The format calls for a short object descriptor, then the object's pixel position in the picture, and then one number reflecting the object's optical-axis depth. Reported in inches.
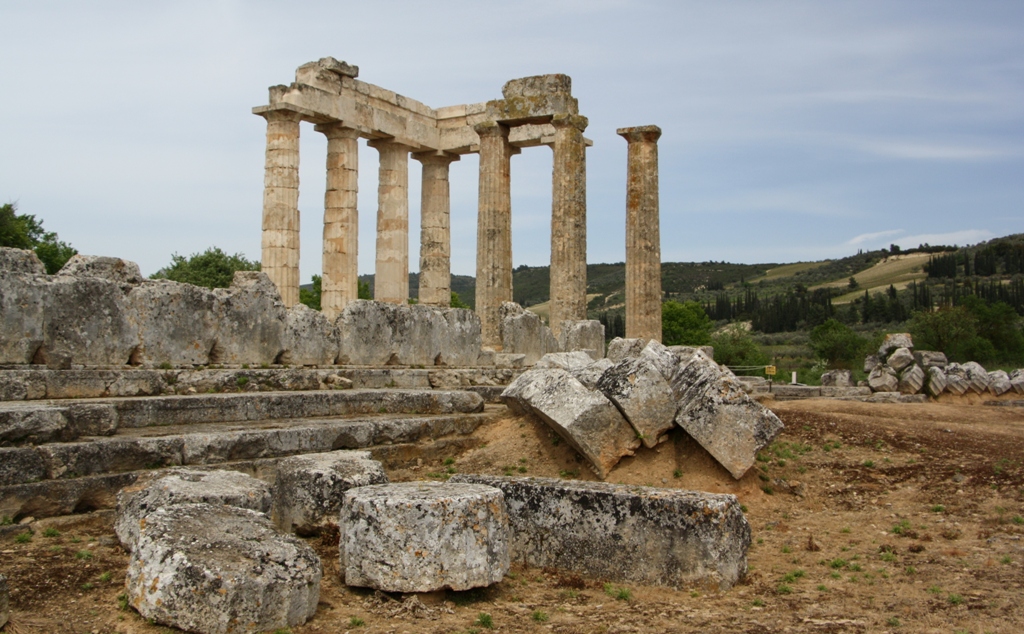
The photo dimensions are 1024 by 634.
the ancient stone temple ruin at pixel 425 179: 805.9
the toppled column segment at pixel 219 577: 186.4
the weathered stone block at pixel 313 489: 260.5
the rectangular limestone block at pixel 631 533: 242.4
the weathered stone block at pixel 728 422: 345.4
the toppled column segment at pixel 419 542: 215.6
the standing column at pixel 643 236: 841.5
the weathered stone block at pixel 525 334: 675.4
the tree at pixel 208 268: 1760.6
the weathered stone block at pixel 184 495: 230.7
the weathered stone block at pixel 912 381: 887.1
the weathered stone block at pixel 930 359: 987.3
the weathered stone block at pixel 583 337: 745.6
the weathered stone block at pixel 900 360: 930.7
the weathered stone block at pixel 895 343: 980.1
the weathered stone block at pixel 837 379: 1035.3
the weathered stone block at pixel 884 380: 898.1
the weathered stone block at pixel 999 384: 856.3
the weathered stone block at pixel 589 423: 350.3
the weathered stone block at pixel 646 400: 354.6
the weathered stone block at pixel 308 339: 454.9
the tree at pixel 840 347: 1457.9
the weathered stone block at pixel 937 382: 865.0
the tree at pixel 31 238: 1286.9
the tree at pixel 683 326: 2122.3
